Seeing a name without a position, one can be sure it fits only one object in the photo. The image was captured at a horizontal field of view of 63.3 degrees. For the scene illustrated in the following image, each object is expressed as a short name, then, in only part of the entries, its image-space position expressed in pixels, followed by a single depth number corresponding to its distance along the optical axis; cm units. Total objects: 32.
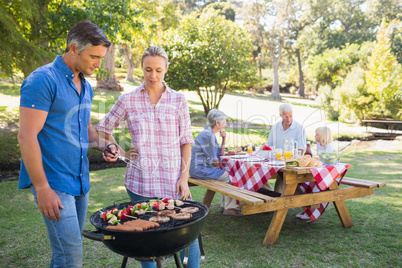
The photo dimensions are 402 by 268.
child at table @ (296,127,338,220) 496
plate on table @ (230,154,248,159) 509
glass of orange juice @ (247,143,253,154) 546
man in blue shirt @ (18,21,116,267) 170
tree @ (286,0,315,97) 3688
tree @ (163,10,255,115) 1402
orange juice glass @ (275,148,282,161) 452
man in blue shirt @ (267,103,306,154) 553
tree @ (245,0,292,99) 3519
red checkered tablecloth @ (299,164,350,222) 397
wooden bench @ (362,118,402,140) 1466
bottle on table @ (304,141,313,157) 540
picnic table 390
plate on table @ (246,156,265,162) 468
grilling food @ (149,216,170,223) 205
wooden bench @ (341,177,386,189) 436
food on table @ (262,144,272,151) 484
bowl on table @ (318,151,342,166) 426
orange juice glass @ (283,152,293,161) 440
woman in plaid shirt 242
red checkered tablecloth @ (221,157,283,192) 417
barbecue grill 181
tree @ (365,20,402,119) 1675
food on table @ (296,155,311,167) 410
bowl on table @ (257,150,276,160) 470
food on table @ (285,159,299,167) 416
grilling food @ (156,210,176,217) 213
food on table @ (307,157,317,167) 413
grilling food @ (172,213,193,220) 205
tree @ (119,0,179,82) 2031
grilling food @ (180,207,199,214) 217
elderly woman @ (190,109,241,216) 501
